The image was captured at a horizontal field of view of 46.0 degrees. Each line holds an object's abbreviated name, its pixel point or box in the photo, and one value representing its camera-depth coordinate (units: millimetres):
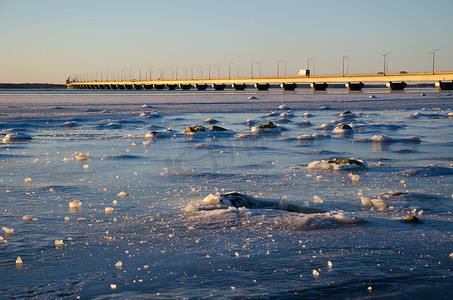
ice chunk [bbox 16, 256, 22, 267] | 4789
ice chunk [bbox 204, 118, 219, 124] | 25519
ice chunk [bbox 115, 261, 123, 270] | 4723
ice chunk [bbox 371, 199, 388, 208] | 7068
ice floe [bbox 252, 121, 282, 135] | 19750
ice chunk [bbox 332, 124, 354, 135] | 18859
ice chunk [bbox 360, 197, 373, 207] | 7153
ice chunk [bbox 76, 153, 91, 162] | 12189
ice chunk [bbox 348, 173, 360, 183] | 9078
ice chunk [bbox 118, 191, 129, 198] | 7870
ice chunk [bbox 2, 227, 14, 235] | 5812
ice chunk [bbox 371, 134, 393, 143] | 15875
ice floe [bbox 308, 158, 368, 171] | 10250
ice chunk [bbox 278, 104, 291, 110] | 40962
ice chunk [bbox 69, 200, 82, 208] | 7121
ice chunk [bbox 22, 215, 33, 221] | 6383
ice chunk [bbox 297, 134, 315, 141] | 17062
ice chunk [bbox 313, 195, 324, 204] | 7286
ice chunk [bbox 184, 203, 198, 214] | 6750
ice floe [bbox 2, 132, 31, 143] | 16844
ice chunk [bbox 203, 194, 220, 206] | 7043
